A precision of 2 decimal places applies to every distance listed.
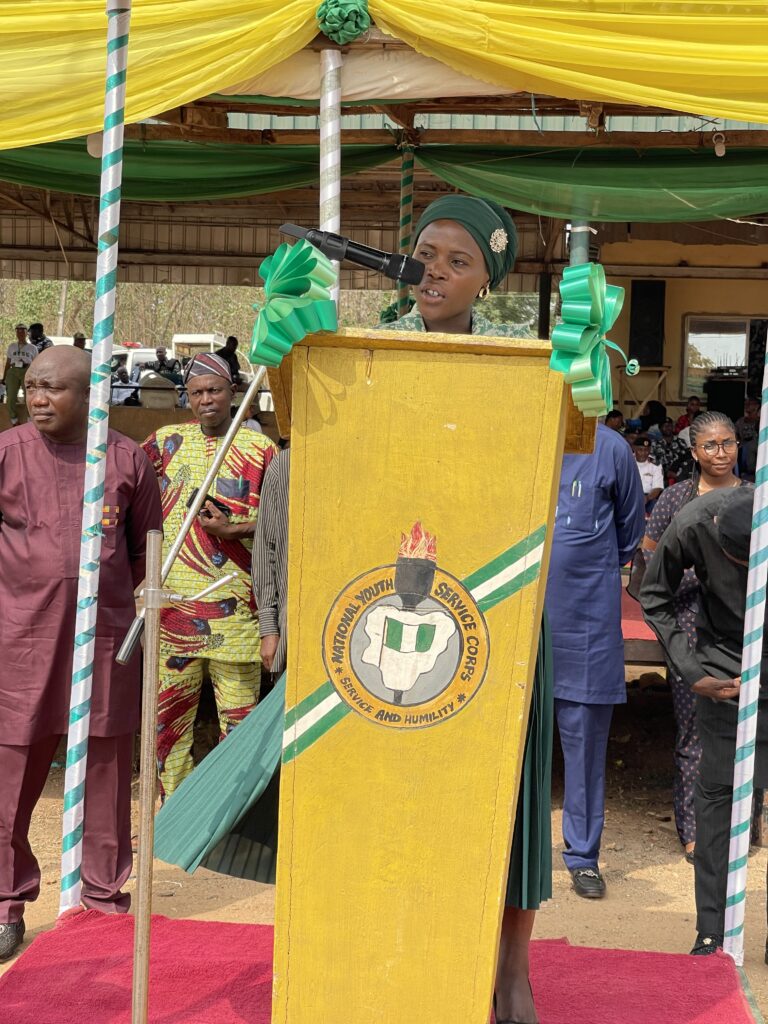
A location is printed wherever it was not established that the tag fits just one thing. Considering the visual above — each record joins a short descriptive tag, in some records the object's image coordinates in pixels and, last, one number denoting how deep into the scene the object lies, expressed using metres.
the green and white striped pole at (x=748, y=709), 3.48
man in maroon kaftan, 4.10
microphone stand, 2.42
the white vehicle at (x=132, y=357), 23.11
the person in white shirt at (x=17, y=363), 16.23
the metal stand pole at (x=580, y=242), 6.16
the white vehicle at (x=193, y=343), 25.62
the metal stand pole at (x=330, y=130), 4.26
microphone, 2.45
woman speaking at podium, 2.71
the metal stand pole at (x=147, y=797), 2.34
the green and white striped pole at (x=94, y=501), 3.37
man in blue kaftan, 5.02
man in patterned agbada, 5.11
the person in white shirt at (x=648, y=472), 11.98
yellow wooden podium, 2.38
